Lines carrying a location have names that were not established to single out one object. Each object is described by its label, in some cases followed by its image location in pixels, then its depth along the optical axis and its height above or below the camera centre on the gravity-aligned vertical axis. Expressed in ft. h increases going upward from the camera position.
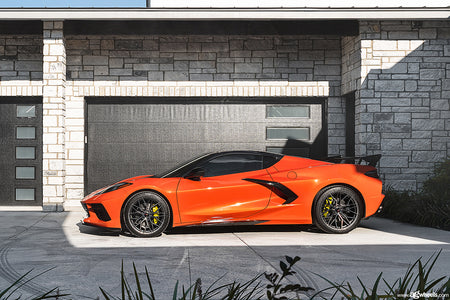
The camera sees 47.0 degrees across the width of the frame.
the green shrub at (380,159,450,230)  27.45 -3.02
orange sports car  24.02 -2.13
